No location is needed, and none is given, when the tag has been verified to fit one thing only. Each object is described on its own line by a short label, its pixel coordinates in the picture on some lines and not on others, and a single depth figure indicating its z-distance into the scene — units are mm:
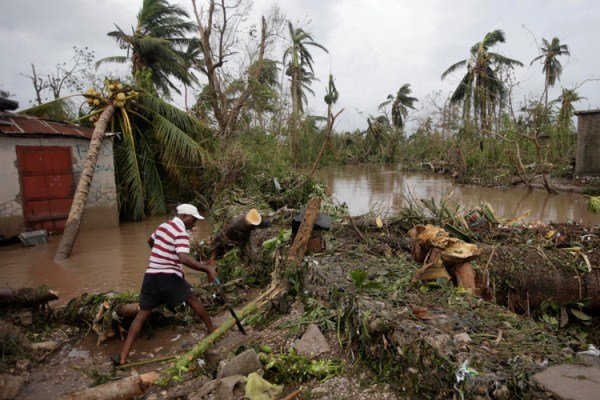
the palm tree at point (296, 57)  28578
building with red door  9438
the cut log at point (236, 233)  6719
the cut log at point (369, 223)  6184
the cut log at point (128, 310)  4500
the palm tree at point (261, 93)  15280
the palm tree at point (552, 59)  32062
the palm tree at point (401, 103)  40438
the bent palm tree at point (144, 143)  11898
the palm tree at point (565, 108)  18119
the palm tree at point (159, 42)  17922
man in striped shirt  4082
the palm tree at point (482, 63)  26891
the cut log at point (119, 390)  3035
